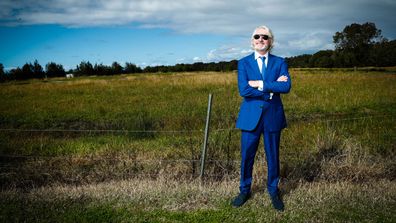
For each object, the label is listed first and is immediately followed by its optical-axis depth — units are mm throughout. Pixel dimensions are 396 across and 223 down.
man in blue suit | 4152
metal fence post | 5407
